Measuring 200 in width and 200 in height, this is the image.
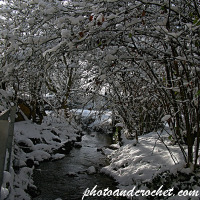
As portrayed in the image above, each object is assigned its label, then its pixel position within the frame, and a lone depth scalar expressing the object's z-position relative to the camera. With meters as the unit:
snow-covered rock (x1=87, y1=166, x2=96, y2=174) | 6.56
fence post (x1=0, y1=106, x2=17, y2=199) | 1.95
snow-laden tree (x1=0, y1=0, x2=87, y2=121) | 3.21
